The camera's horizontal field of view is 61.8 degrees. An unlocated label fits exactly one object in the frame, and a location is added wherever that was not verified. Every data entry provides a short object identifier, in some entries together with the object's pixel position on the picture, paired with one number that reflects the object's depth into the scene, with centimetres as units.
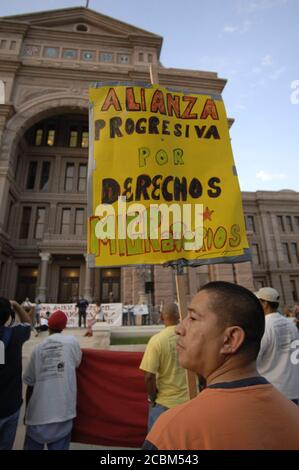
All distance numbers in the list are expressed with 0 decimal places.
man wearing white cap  269
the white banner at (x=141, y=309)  1683
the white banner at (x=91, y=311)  1630
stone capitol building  2155
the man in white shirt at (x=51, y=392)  252
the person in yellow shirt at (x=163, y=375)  255
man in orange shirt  77
